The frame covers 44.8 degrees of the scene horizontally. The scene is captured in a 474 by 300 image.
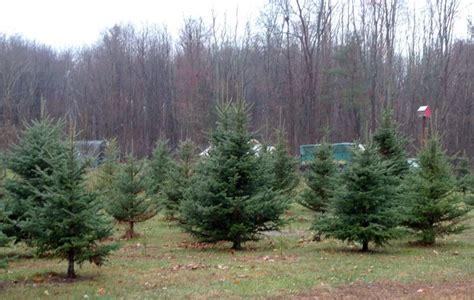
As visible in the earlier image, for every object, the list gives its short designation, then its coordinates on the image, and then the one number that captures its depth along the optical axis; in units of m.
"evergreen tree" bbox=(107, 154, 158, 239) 17.20
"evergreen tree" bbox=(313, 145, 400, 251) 13.52
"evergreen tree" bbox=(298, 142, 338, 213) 22.02
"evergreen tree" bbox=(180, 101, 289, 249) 14.39
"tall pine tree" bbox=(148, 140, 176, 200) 24.89
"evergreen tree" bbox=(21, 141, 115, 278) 9.91
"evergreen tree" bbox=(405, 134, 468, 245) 14.91
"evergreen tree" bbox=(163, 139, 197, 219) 20.05
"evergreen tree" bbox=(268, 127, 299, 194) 23.19
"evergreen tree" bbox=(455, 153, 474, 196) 27.64
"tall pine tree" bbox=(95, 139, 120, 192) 22.98
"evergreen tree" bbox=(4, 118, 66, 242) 13.37
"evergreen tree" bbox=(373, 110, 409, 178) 19.92
